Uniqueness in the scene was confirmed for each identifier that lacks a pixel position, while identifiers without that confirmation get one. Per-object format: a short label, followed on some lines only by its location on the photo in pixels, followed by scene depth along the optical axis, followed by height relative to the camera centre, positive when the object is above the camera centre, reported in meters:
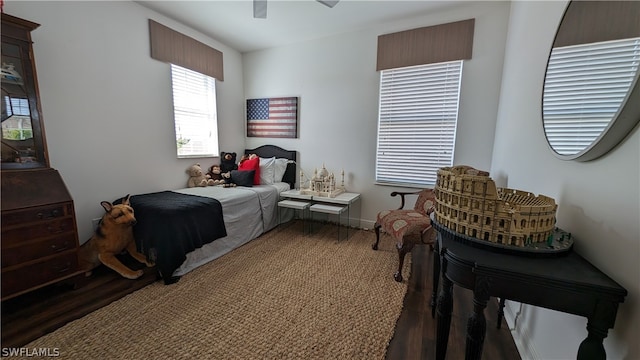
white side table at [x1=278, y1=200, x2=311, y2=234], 3.09 -0.74
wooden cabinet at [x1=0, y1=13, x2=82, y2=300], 1.64 -0.38
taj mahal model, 3.28 -0.52
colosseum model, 0.94 -0.25
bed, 2.07 -0.78
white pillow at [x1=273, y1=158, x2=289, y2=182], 3.73 -0.31
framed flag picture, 3.80 +0.52
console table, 0.75 -0.45
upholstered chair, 2.13 -0.70
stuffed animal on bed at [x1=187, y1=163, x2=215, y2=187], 3.36 -0.44
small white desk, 3.10 -0.66
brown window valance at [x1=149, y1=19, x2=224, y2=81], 2.86 +1.28
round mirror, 0.80 +0.31
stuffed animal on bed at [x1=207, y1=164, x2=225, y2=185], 3.58 -0.41
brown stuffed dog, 2.12 -0.89
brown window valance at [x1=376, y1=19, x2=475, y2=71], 2.71 +1.30
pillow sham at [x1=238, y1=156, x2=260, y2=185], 3.54 -0.27
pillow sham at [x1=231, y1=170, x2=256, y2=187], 3.38 -0.43
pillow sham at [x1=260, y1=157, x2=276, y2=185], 3.63 -0.35
